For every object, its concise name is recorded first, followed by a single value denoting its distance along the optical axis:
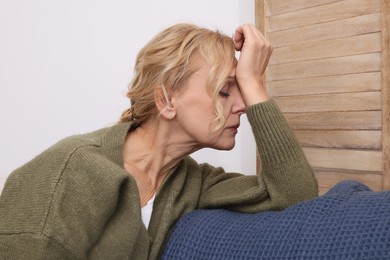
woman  0.87
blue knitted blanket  0.72
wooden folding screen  1.31
